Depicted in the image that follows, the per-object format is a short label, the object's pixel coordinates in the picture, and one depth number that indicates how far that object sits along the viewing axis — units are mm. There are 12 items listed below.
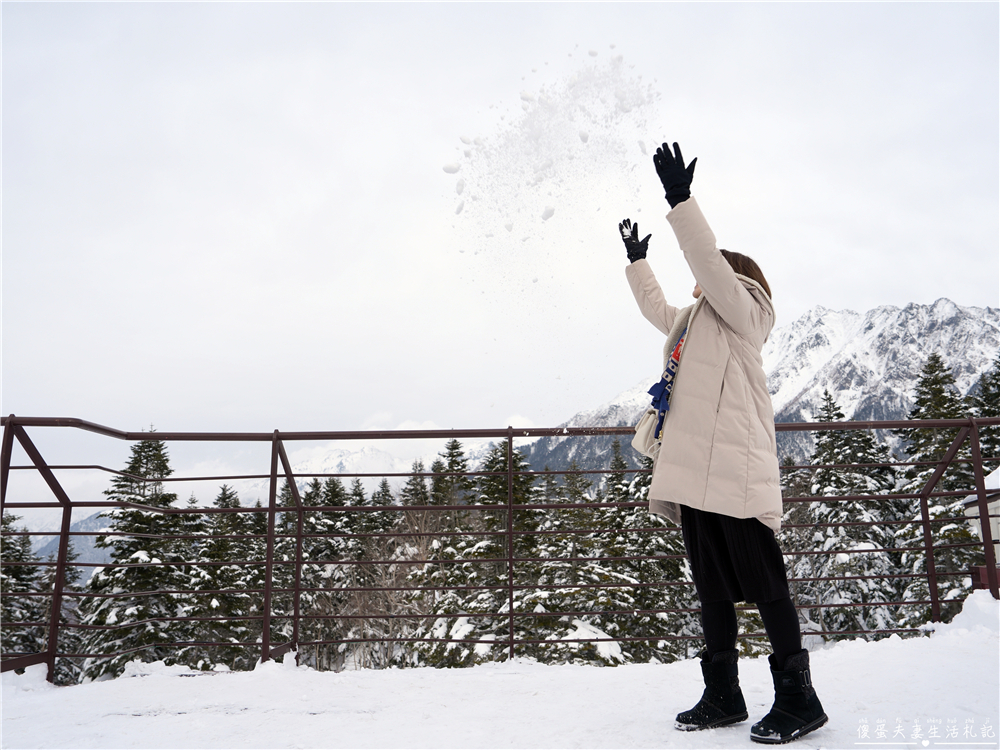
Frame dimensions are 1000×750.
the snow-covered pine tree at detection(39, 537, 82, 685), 19828
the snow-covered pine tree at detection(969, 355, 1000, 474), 21719
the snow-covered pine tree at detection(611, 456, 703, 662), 13992
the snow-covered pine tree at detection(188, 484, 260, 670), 17656
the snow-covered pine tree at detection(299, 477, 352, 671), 20453
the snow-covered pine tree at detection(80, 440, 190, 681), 14898
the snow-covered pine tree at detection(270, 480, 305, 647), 19812
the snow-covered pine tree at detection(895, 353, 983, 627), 15844
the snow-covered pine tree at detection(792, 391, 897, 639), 17688
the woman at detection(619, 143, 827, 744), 1824
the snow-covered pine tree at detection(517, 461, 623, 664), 9227
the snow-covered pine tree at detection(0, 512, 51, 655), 15281
